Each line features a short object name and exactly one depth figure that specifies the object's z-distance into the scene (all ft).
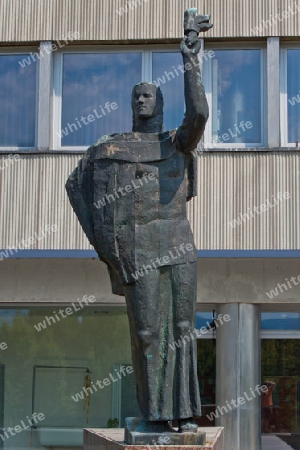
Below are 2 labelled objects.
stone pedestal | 31.24
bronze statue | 32.44
